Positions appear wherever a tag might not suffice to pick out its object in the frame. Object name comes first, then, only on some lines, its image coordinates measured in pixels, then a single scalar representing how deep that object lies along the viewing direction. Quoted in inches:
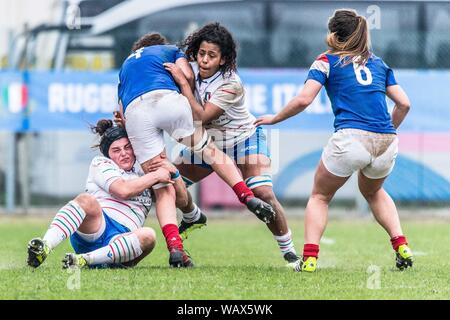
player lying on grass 586.6
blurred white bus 1316.4
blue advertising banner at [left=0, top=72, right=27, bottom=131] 1238.9
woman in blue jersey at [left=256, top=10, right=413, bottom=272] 604.1
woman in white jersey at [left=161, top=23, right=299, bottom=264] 639.8
